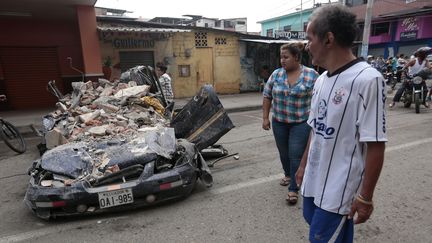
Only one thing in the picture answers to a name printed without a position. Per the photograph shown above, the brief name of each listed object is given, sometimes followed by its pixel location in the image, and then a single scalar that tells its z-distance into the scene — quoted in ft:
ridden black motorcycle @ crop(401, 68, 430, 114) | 28.48
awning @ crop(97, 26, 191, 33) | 36.59
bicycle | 20.02
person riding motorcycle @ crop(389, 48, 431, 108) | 28.89
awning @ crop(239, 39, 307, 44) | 47.55
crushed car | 10.39
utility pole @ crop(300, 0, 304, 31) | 107.92
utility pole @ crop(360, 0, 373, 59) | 39.78
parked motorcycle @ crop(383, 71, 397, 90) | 54.62
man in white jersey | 4.82
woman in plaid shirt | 10.70
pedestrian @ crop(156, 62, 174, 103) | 24.56
